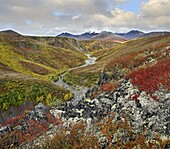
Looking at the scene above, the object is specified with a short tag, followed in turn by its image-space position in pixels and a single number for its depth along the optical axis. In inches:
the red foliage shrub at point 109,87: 526.6
